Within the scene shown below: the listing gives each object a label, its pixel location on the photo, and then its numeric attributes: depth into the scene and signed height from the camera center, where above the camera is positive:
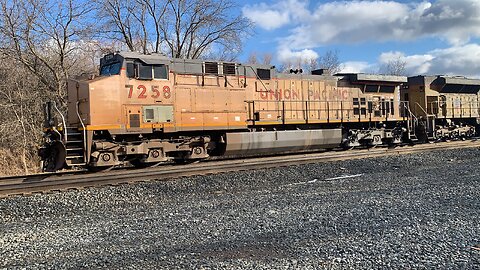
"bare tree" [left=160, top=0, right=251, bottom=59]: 23.89 +5.77
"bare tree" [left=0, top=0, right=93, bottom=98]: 16.36 +3.71
